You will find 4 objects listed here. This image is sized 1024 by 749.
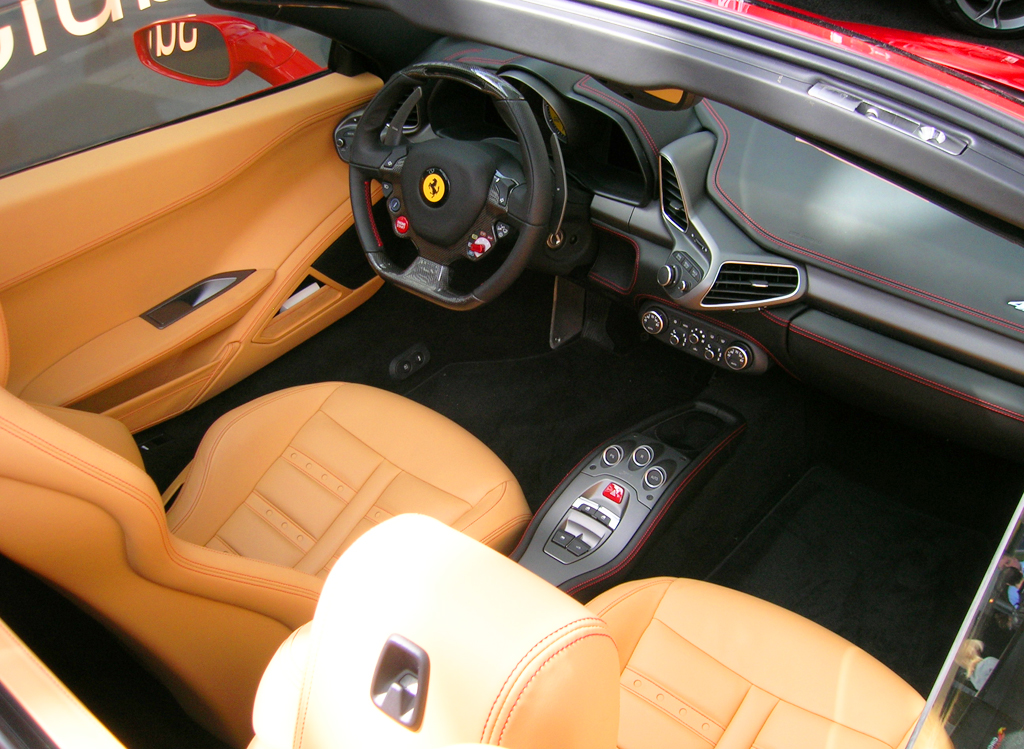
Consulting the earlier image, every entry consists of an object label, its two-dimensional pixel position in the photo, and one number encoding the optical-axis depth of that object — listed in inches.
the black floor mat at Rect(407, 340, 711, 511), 82.4
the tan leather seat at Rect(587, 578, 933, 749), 45.1
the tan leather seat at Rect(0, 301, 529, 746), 34.0
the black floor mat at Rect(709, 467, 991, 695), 67.5
